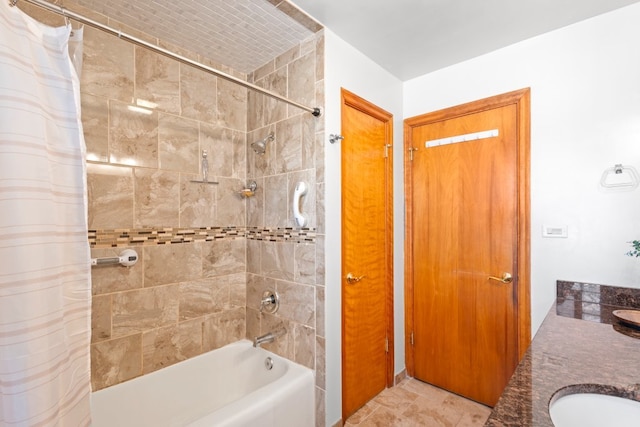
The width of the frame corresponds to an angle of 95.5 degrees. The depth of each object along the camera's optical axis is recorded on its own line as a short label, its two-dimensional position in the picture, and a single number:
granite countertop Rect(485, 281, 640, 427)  0.73
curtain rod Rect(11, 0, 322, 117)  0.88
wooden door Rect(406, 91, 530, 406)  1.94
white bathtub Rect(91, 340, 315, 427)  1.41
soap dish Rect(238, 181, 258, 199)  2.14
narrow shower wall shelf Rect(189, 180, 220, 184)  1.98
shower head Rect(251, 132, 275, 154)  2.00
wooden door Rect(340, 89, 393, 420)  1.92
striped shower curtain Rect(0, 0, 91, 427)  0.74
